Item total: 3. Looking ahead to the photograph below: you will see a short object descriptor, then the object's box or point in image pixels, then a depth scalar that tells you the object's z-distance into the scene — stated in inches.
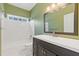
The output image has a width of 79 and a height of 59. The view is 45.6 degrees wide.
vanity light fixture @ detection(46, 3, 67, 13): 60.8
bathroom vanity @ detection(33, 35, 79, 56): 32.6
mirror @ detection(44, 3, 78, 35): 51.8
